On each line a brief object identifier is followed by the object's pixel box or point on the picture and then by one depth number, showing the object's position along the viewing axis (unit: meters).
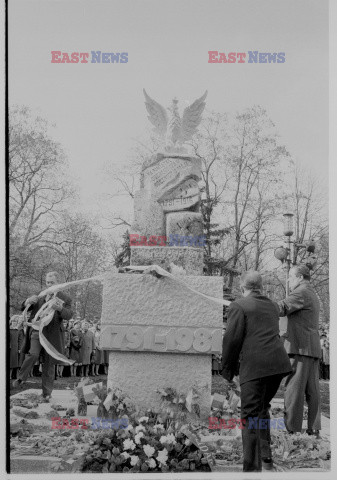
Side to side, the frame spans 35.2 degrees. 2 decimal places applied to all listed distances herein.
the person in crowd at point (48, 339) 6.04
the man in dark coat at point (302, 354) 5.08
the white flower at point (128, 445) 4.22
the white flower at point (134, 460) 4.21
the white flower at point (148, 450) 4.23
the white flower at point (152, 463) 4.24
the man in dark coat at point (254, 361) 3.94
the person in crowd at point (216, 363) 11.34
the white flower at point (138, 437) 4.26
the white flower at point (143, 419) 4.55
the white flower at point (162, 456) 4.23
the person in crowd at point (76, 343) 10.86
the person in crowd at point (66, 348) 10.85
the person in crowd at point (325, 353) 11.71
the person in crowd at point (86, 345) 11.05
